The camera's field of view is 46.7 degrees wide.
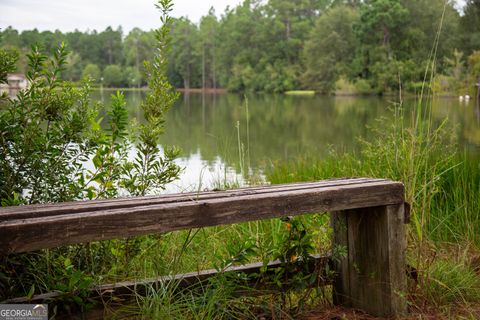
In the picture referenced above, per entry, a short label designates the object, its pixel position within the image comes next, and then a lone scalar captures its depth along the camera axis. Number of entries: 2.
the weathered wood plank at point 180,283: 2.13
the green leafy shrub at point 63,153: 2.12
